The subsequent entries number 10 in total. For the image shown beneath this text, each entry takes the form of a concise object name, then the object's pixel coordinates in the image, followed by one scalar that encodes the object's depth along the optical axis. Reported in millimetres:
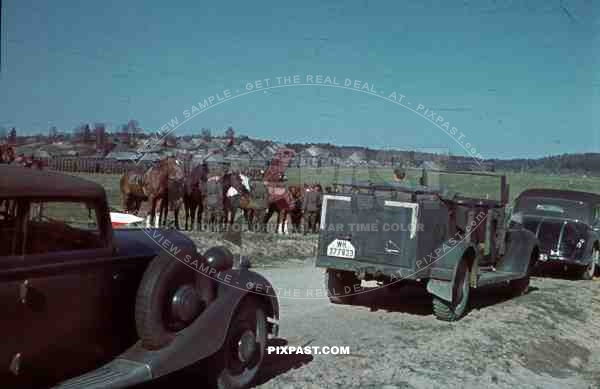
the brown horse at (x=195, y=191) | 17641
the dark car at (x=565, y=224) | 14117
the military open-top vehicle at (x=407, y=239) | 8734
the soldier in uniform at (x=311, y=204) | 20344
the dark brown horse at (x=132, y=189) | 17219
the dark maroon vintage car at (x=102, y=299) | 4195
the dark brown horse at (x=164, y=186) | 16844
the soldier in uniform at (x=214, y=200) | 17516
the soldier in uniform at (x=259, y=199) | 19000
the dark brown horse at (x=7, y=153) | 13961
